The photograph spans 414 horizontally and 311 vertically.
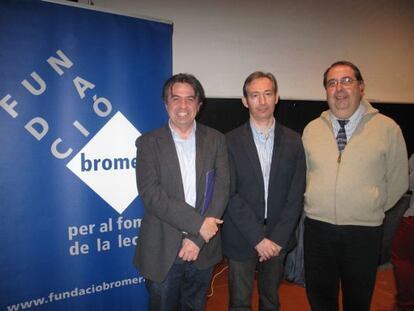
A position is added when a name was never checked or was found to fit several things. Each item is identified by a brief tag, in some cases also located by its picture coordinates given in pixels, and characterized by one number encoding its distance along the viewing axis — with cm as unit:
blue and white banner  156
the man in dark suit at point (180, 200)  142
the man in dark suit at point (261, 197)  163
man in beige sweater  162
